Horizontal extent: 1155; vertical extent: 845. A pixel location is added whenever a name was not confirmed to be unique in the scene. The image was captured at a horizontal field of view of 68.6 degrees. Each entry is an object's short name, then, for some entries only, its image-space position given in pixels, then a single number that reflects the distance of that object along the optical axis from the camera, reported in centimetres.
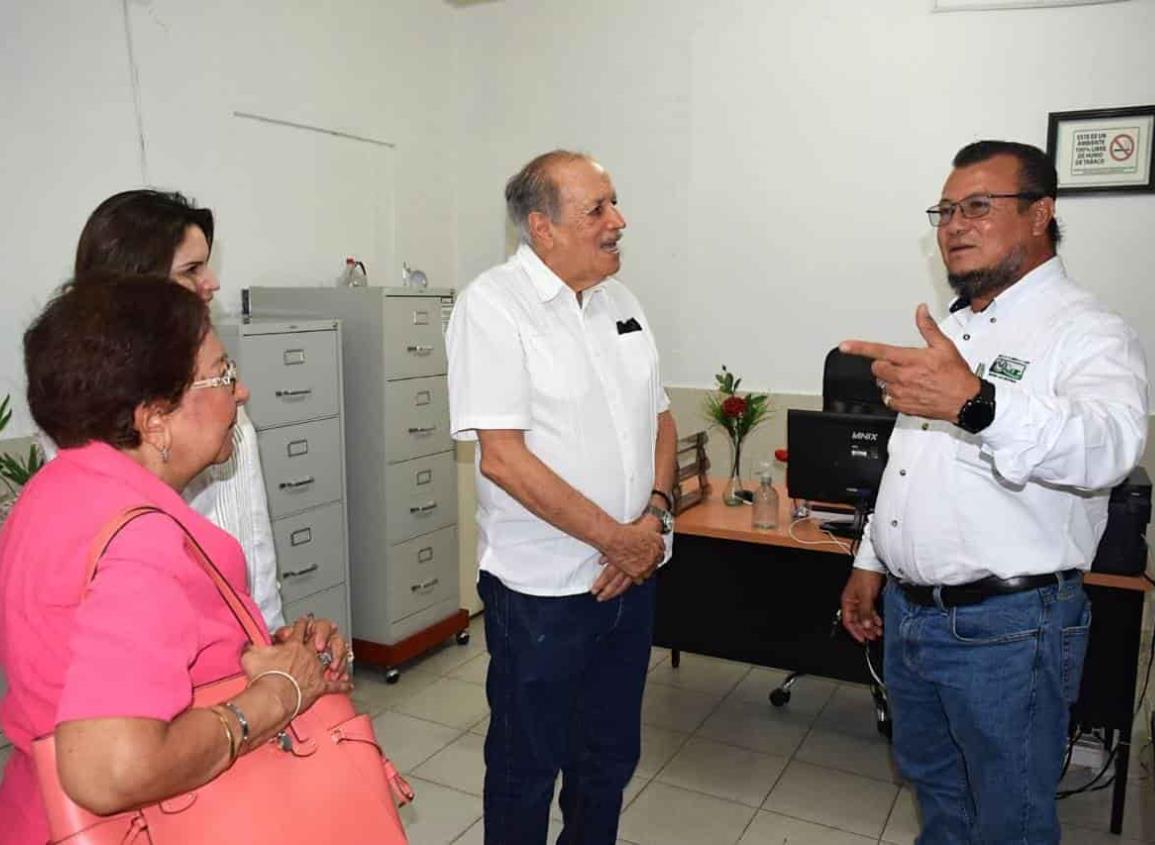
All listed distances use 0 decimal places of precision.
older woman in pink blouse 91
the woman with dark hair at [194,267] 151
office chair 327
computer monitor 252
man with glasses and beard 150
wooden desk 296
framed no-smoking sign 352
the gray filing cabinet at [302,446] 316
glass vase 323
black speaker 234
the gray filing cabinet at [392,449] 362
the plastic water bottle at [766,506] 288
